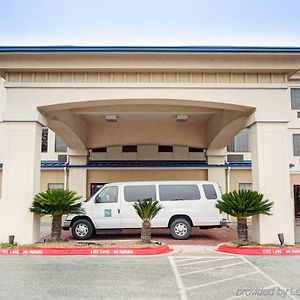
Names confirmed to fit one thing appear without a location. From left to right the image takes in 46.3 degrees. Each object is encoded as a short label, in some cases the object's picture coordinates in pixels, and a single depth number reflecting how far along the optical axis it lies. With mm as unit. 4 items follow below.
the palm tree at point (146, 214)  10766
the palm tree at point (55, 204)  10586
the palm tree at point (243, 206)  10305
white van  12508
